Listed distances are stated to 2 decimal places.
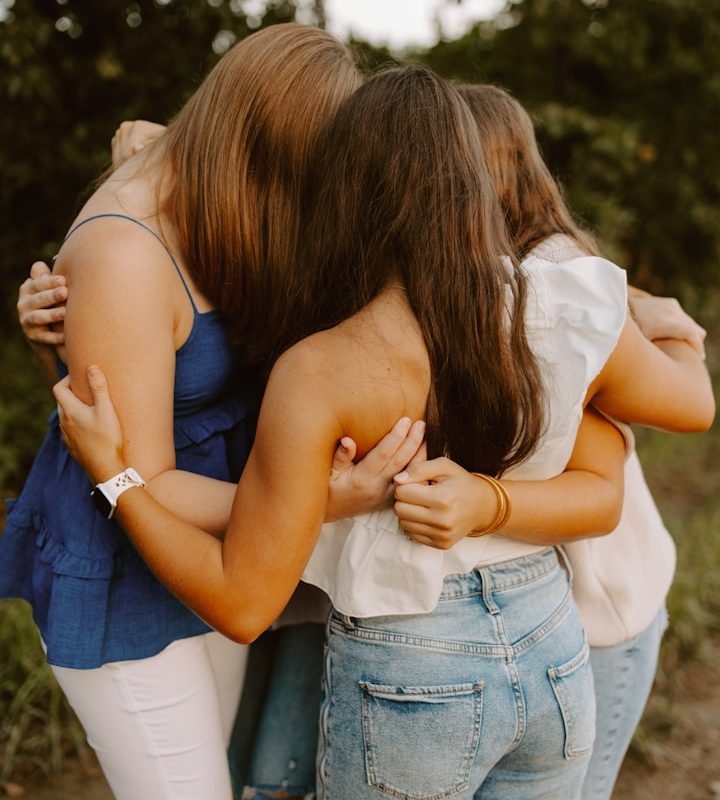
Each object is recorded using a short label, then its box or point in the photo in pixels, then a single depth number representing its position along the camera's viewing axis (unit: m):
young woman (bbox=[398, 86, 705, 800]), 2.04
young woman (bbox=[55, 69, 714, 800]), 1.55
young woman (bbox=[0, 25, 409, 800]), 1.73
